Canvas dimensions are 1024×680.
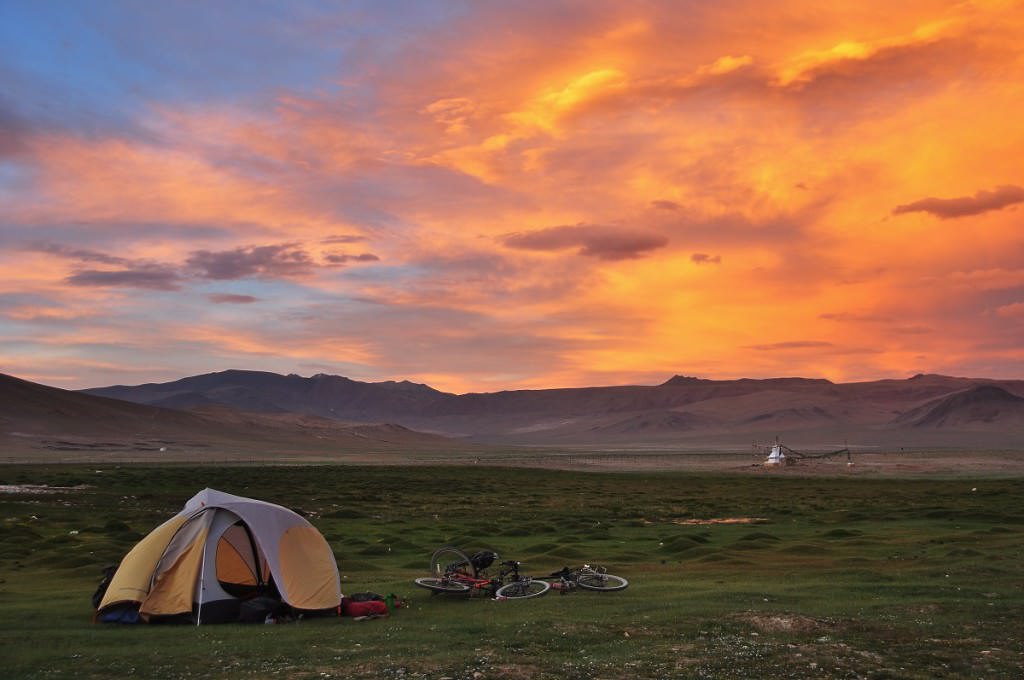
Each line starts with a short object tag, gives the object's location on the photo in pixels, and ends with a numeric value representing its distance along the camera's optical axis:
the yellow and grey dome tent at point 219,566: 17.39
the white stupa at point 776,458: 102.43
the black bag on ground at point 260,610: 17.39
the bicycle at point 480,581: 18.89
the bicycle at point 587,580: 19.34
